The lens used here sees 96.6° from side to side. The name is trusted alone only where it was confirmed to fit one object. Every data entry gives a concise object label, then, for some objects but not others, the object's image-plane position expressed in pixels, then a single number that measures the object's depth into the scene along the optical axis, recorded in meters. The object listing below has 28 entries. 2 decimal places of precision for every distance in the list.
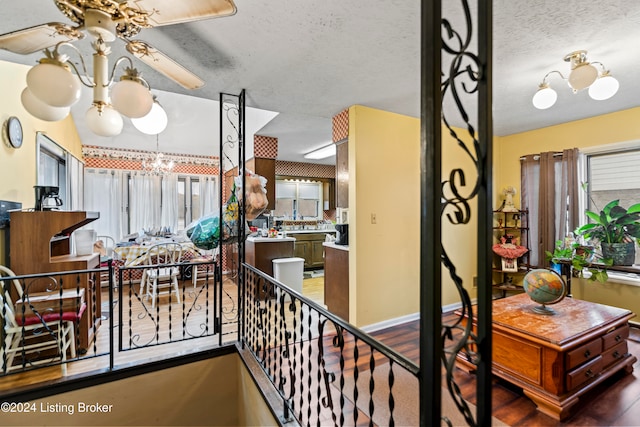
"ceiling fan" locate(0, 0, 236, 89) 1.22
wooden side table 1.89
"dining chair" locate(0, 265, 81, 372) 2.24
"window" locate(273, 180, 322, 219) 7.39
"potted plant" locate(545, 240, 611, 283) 3.14
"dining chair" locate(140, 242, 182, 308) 3.98
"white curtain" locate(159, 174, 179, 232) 6.00
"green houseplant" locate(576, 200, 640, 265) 3.10
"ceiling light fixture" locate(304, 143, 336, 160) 5.48
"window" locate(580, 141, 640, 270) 3.37
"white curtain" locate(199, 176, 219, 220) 6.38
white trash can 4.17
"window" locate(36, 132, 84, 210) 3.25
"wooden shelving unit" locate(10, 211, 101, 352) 2.50
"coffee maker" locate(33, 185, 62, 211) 2.69
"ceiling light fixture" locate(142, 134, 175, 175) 5.37
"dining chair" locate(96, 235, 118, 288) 4.76
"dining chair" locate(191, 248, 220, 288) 4.91
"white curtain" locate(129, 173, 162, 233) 5.73
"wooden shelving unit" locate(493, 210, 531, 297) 4.14
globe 2.13
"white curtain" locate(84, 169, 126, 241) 5.38
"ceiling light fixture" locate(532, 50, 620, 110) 2.03
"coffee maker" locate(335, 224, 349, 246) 3.59
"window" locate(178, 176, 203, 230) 6.22
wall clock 2.50
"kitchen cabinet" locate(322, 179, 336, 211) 7.76
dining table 4.50
